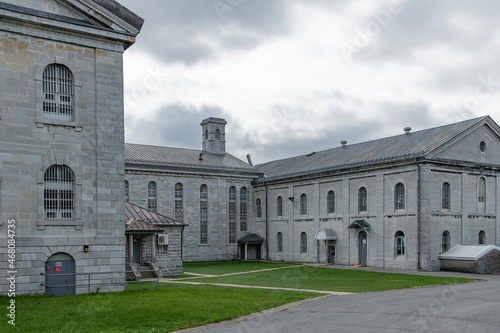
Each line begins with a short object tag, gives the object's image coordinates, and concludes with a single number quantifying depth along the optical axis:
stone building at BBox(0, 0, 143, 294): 21.50
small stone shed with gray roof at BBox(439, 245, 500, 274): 36.09
